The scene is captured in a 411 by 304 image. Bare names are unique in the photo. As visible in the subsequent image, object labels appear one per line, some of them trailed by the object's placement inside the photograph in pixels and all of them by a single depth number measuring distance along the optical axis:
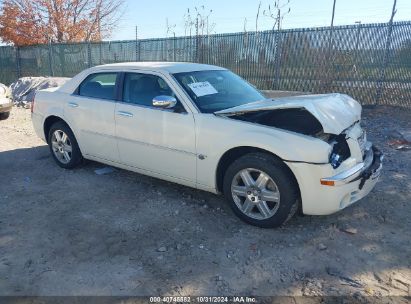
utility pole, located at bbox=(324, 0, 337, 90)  9.72
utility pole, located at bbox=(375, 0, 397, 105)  9.12
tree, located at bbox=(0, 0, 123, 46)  20.67
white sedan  3.39
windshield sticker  4.19
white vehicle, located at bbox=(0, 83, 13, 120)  8.98
